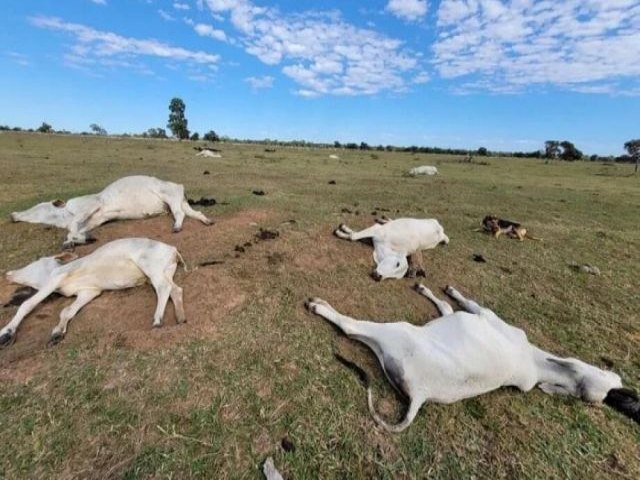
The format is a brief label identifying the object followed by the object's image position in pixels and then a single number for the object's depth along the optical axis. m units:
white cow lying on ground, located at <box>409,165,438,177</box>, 21.38
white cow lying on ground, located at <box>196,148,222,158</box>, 24.66
